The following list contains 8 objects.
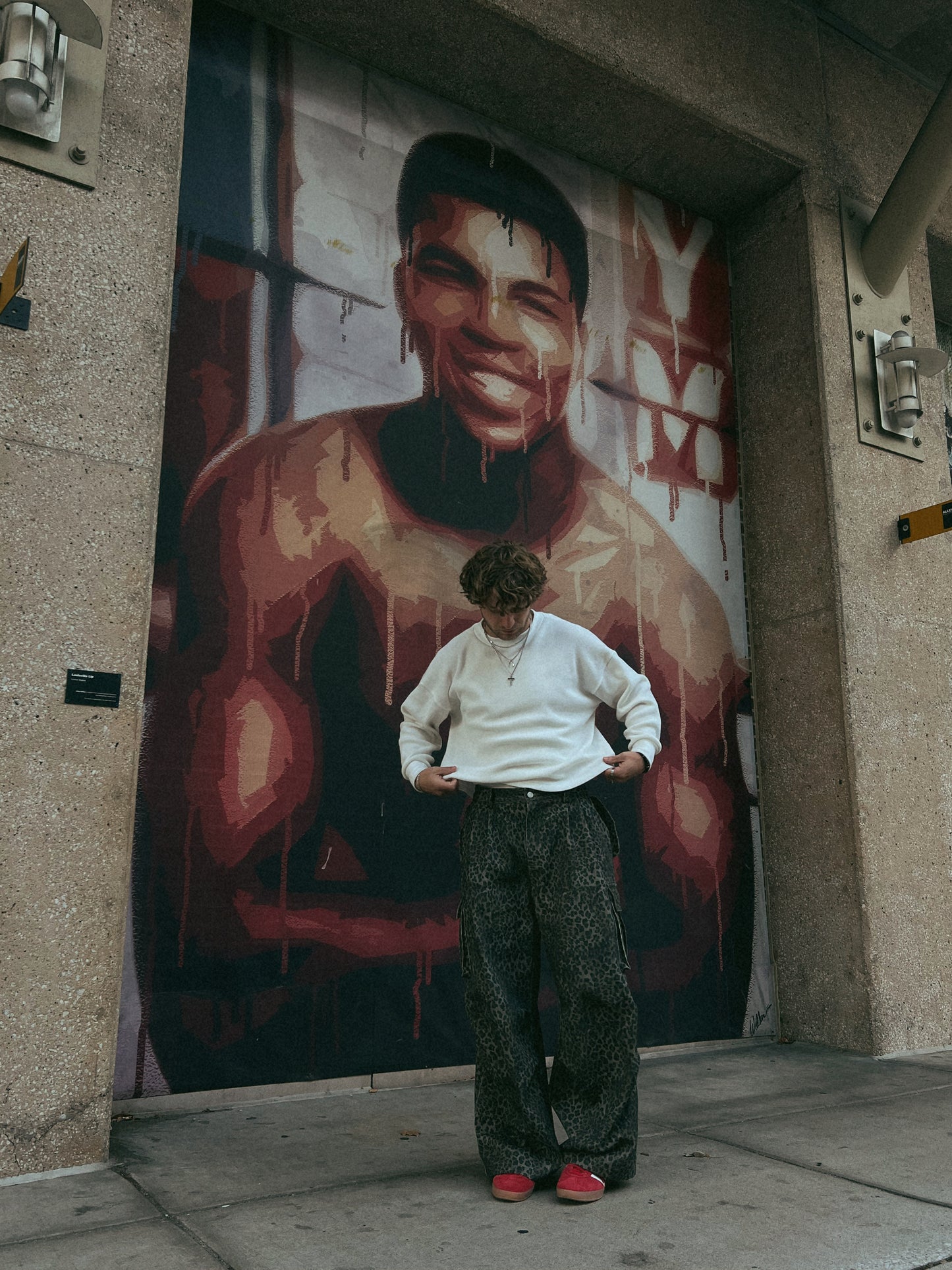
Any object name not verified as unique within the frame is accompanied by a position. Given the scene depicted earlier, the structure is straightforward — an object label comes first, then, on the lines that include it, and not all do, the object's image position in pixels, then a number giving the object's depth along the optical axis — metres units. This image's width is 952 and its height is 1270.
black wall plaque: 3.03
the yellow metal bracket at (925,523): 4.98
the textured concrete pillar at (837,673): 4.75
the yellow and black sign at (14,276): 2.73
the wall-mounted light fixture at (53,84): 3.20
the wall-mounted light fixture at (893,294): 5.10
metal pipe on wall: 4.98
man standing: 2.68
